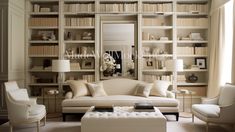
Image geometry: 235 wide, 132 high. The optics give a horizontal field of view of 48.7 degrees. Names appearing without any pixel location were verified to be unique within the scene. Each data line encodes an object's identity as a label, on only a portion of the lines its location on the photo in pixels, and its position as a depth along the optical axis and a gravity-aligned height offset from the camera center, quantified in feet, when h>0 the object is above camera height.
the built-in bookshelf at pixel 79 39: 22.85 +2.01
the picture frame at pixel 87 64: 23.41 -0.23
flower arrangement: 22.85 -0.31
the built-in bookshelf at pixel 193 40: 22.98 +1.93
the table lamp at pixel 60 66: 20.61 -0.37
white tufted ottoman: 13.88 -3.32
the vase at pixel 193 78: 23.17 -1.45
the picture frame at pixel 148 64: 23.41 -0.21
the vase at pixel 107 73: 22.97 -1.02
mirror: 23.00 +0.94
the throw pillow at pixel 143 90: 20.11 -2.21
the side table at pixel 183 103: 20.36 -3.57
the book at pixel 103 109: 15.67 -2.88
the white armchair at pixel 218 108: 15.16 -2.95
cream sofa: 18.98 -2.98
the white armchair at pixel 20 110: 15.37 -2.96
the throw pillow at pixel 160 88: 20.40 -2.09
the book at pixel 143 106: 15.83 -2.74
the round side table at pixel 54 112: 20.17 -4.41
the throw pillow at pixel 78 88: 20.10 -2.07
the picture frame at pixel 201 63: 23.35 -0.11
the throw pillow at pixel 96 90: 20.25 -2.23
